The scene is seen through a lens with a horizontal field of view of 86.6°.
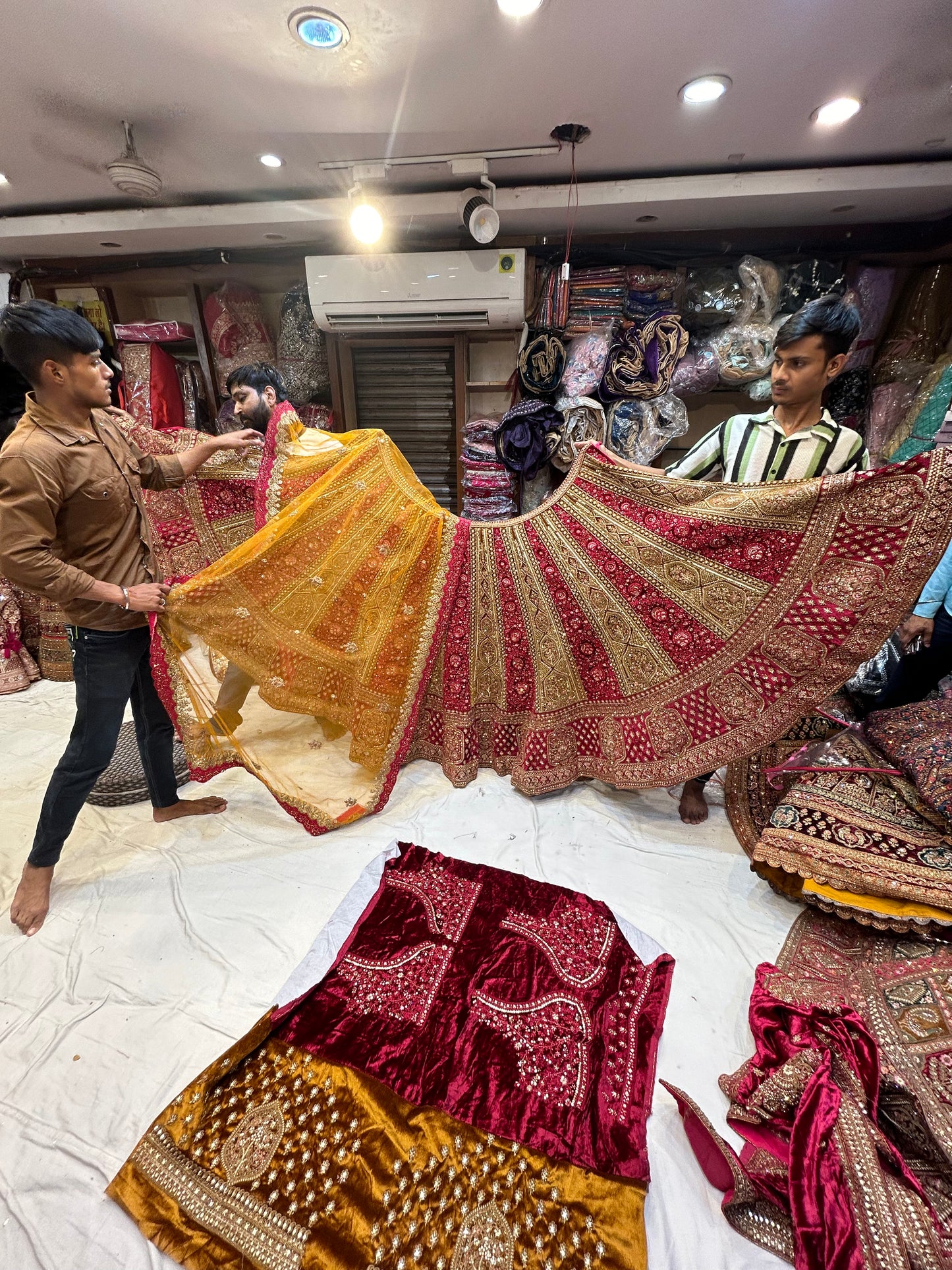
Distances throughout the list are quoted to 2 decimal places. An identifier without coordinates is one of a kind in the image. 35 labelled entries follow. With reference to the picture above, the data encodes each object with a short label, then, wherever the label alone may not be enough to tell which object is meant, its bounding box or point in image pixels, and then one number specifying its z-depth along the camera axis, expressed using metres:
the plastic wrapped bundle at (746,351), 2.69
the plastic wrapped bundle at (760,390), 2.69
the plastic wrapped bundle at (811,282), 2.61
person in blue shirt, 1.68
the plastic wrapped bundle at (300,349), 3.20
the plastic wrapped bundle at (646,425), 2.84
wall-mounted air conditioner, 2.76
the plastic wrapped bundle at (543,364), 2.84
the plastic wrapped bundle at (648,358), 2.75
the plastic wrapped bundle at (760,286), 2.64
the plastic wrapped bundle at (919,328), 2.56
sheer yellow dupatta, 1.52
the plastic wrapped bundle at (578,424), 2.86
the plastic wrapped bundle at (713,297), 2.72
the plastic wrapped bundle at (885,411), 2.60
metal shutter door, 3.28
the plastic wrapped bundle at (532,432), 2.88
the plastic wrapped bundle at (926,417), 2.34
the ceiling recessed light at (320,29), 1.49
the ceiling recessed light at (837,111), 1.83
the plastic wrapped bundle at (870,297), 2.64
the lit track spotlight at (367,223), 2.41
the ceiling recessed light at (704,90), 1.74
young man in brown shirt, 1.11
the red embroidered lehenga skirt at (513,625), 1.39
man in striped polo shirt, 1.34
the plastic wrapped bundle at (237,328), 3.25
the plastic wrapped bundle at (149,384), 3.38
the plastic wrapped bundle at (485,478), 3.06
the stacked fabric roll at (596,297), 2.82
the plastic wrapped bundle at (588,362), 2.84
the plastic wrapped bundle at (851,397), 2.75
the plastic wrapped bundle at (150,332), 3.36
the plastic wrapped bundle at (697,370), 2.77
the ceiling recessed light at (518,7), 1.42
